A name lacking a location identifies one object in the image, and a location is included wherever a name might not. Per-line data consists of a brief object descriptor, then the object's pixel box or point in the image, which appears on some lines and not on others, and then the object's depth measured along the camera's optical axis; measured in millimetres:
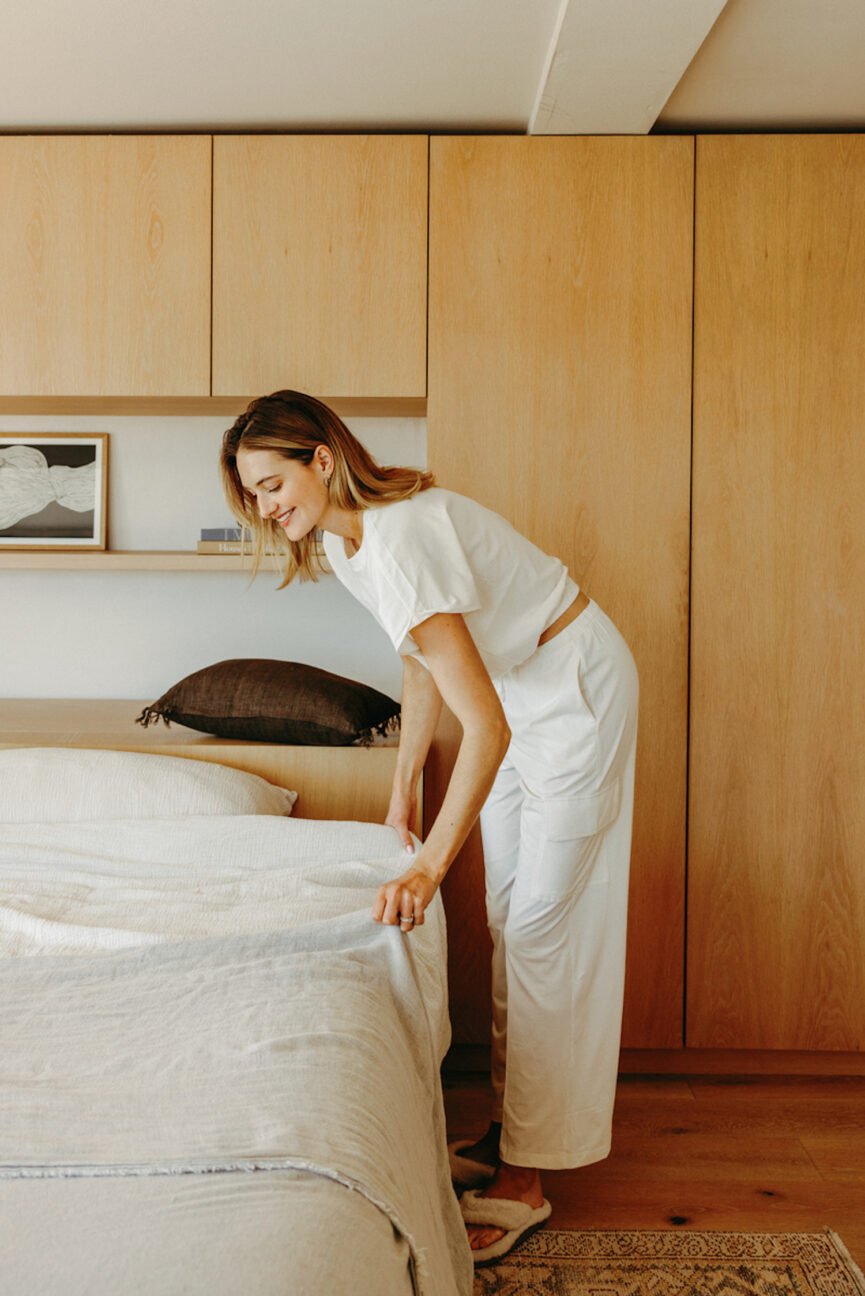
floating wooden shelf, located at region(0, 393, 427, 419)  2609
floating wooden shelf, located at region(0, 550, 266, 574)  2590
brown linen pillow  2361
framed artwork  2855
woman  1738
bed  860
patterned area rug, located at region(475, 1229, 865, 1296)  1765
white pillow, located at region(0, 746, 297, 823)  2057
